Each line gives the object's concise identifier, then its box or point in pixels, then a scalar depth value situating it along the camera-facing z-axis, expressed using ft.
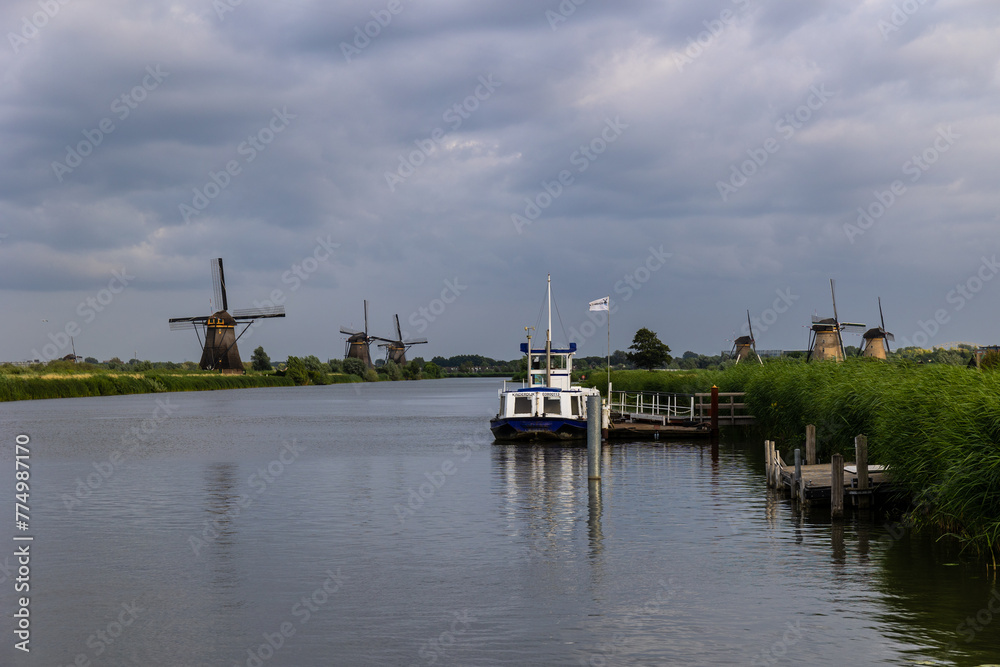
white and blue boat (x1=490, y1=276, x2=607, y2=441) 154.61
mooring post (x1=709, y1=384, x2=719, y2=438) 162.30
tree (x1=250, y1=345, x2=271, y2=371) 556.92
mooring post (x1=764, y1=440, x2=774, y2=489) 98.83
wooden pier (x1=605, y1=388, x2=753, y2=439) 162.71
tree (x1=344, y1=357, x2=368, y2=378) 640.21
